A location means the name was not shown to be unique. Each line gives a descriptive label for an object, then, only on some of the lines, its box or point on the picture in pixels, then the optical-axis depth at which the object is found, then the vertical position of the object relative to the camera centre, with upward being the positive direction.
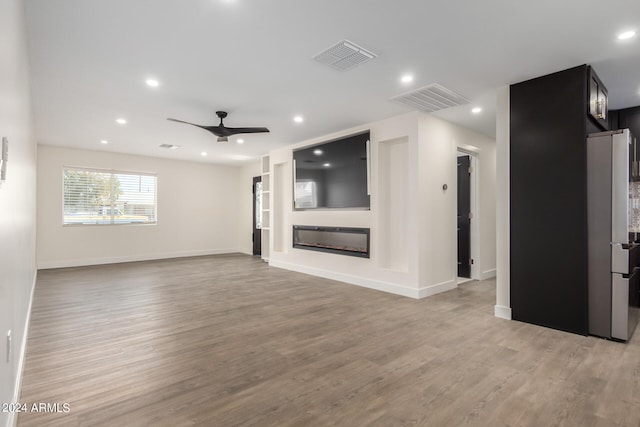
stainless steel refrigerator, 2.94 -0.29
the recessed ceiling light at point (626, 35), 2.54 +1.38
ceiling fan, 4.36 +1.10
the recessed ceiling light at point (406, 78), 3.36 +1.38
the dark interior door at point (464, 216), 5.71 -0.14
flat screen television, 5.20 +0.61
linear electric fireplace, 5.27 -0.55
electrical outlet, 1.57 -0.67
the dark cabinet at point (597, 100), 3.14 +1.11
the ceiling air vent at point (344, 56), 2.75 +1.38
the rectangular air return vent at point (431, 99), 3.69 +1.35
